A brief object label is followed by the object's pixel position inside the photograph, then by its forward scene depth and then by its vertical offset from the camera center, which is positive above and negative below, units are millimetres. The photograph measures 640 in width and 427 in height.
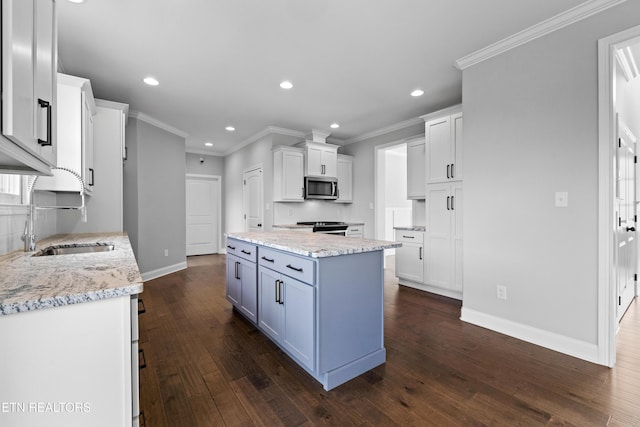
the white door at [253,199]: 5613 +297
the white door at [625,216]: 2750 -33
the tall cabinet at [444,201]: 3584 +150
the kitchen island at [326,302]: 1842 -622
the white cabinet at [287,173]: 5055 +712
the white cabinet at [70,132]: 2227 +642
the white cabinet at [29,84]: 839 +443
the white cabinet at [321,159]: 5203 +995
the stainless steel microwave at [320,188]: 5223 +475
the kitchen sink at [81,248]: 2160 -263
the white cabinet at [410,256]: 3998 -607
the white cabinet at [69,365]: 846 -475
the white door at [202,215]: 6973 -33
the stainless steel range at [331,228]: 4977 -252
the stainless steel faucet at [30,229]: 1801 -95
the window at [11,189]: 1744 +161
